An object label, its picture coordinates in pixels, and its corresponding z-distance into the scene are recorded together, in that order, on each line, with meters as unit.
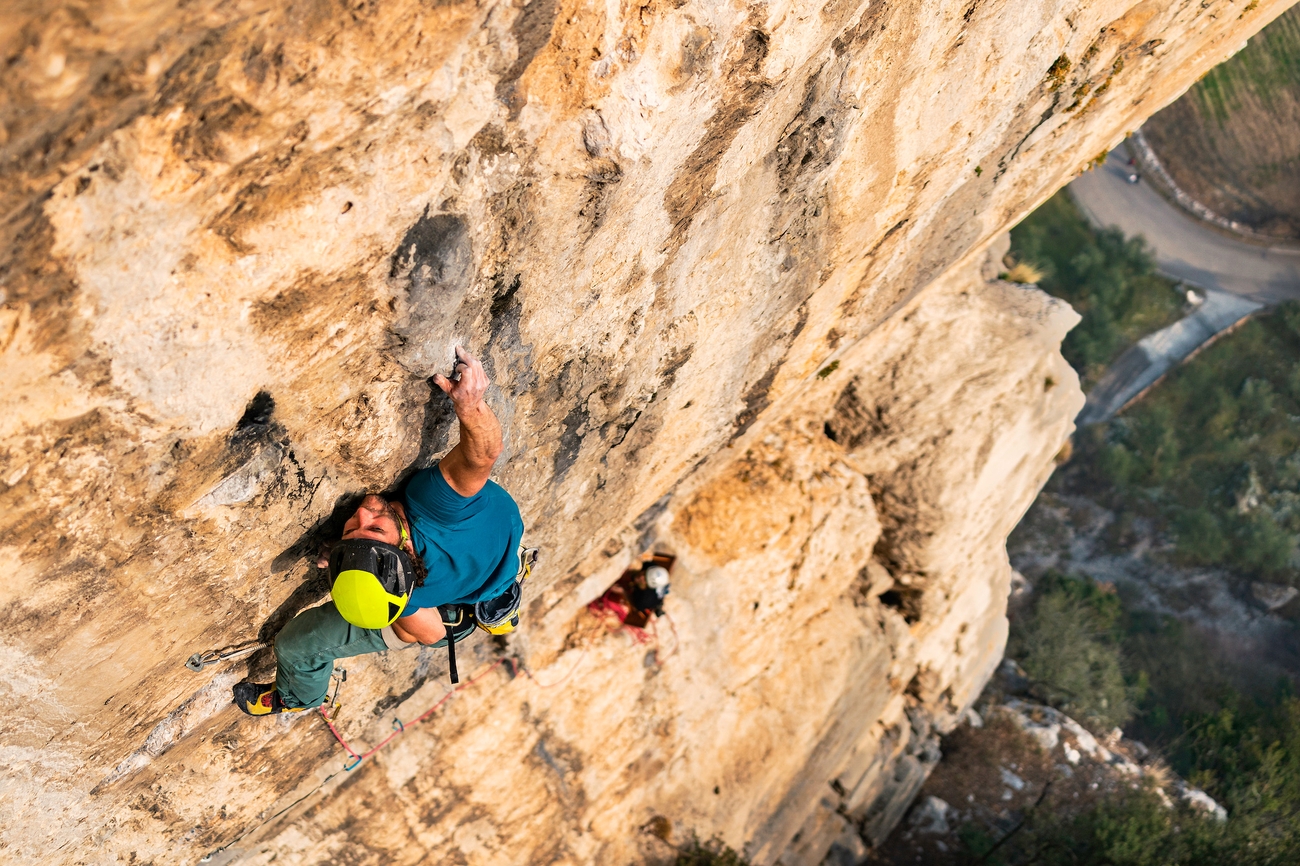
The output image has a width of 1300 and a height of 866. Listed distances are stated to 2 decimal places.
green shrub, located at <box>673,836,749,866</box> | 7.98
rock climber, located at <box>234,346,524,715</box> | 3.17
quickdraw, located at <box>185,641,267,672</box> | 3.44
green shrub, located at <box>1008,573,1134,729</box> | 15.22
